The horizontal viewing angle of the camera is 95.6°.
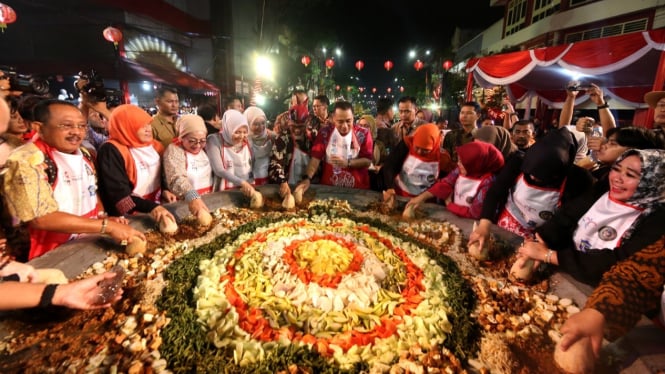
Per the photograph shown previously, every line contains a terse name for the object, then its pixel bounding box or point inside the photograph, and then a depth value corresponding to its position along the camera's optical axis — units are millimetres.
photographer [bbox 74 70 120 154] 4652
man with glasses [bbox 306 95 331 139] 6230
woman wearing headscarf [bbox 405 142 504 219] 3193
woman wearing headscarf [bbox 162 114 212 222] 3357
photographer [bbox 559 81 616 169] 3815
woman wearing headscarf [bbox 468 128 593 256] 2539
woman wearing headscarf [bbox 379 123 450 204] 3818
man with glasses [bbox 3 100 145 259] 1921
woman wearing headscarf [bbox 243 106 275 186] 4469
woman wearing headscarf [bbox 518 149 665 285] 1835
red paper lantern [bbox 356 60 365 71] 24527
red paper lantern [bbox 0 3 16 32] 8305
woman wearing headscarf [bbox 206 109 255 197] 3934
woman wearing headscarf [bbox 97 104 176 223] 2998
